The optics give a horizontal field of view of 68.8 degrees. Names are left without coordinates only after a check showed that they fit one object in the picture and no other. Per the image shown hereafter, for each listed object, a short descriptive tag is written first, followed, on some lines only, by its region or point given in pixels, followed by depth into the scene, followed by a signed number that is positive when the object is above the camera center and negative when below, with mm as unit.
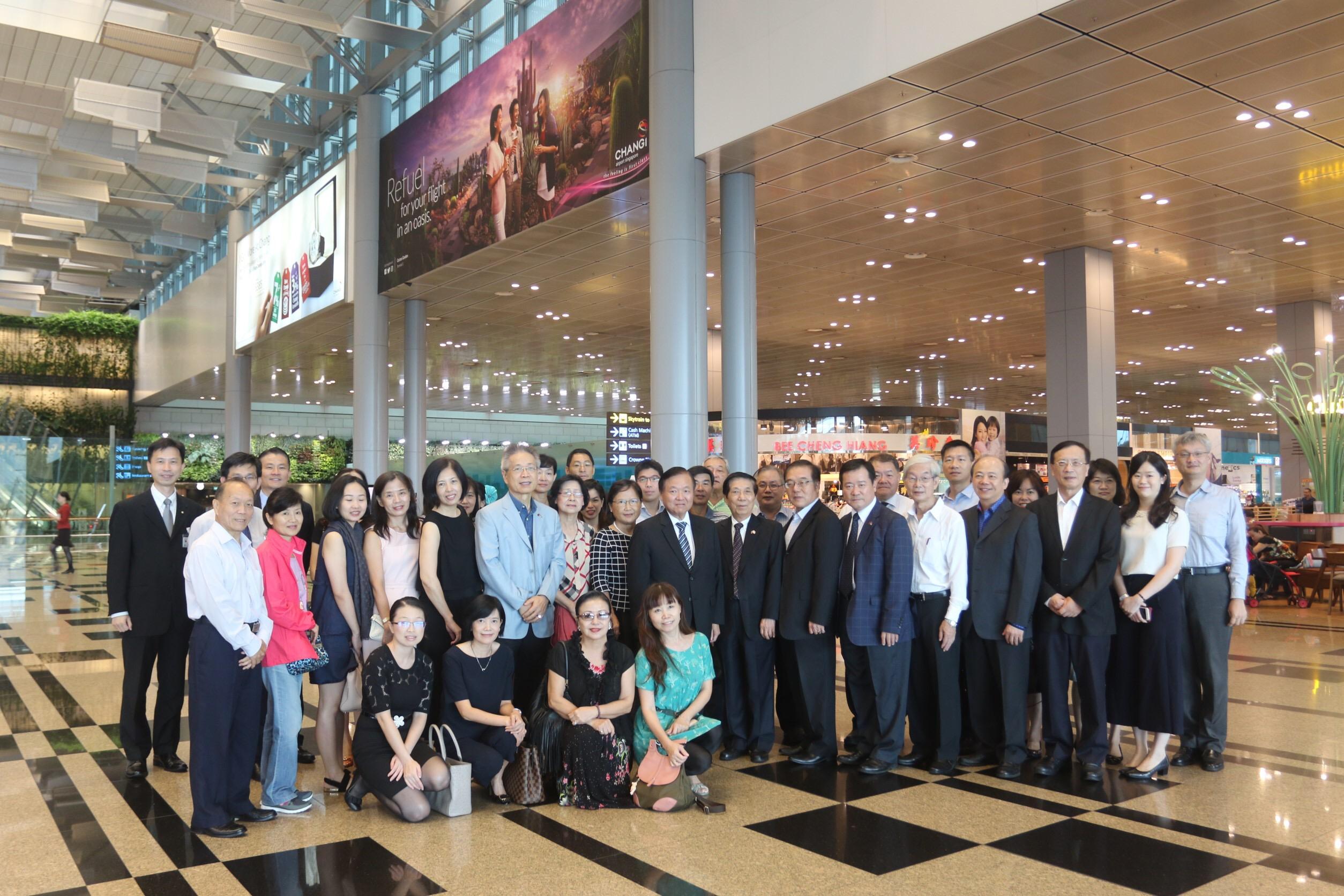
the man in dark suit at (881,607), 4660 -622
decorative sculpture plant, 11930 +561
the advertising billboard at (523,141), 9906 +4075
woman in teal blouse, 4223 -885
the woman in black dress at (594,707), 4184 -979
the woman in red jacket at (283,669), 4152 -804
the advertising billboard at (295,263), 16938 +4245
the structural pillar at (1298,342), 16812 +2295
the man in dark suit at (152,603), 4785 -598
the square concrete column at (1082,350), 13016 +1693
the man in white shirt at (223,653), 3869 -691
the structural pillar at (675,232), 9211 +2322
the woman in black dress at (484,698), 4242 -960
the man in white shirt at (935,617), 4723 -685
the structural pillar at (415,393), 16906 +1558
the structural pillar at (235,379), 23484 +2438
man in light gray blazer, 4680 -402
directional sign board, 14852 +603
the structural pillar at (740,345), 9586 +1301
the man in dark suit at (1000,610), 4629 -640
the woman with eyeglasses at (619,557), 5020 -406
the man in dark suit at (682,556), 4785 -385
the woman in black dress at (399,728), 3994 -1039
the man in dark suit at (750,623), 5012 -748
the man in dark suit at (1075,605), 4562 -607
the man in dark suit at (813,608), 4840 -650
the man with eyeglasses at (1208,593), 4781 -581
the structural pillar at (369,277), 15891 +3321
